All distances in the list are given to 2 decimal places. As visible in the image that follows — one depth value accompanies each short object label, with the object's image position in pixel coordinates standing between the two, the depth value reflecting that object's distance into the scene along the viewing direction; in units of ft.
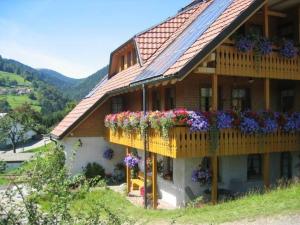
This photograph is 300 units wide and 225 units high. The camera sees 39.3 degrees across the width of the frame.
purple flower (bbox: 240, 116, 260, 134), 46.80
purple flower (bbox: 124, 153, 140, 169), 65.10
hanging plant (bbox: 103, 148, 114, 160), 77.41
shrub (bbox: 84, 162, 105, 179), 76.76
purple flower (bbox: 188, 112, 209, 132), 43.86
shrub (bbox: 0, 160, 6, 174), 16.34
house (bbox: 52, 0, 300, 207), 45.78
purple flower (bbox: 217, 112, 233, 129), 45.37
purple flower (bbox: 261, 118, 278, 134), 47.98
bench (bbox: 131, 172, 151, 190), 62.03
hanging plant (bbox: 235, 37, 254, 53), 47.44
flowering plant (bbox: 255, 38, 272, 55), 48.67
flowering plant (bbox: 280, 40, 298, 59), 50.60
